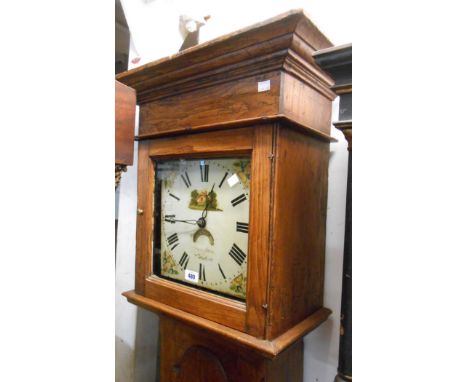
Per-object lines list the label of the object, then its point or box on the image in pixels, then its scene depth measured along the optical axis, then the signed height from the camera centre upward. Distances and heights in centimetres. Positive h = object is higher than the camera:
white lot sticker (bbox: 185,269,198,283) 101 -31
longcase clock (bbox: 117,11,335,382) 79 -1
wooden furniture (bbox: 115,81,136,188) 65 +12
